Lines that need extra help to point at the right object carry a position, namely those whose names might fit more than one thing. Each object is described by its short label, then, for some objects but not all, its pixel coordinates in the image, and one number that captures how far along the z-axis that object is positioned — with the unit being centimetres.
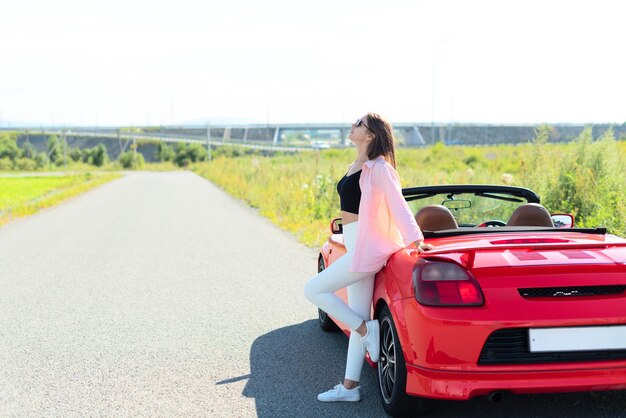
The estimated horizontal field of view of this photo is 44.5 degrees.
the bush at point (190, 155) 12138
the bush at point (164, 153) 13288
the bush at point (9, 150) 11588
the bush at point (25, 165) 10419
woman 422
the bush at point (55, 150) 12752
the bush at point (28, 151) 12680
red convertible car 369
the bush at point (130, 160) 11412
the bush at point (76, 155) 13062
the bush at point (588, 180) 1117
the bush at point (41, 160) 11453
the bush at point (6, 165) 10138
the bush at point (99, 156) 12325
